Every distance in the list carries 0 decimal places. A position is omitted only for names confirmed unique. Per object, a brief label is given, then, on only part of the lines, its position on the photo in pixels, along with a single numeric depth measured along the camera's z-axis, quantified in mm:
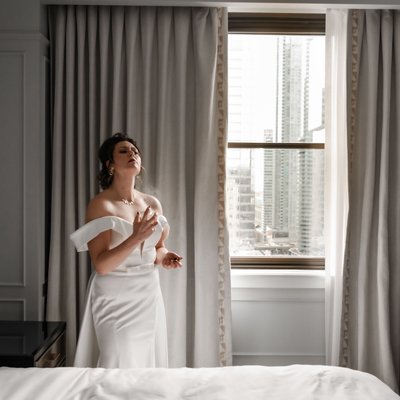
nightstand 2486
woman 2660
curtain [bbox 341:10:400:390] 3486
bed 1729
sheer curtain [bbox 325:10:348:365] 3527
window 3799
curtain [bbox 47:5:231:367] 3418
